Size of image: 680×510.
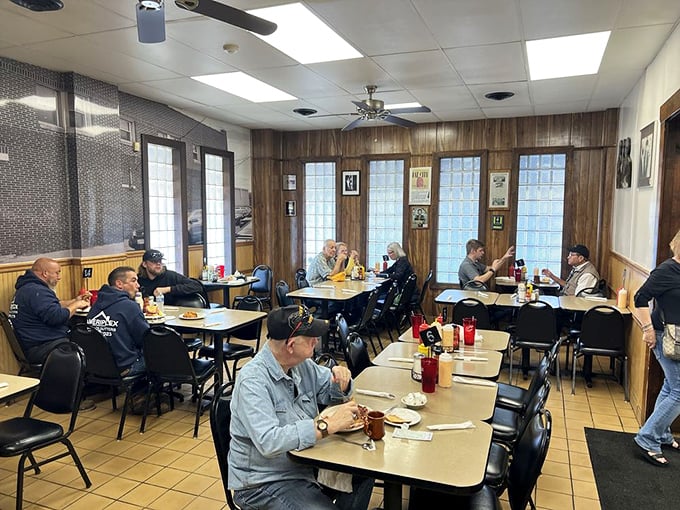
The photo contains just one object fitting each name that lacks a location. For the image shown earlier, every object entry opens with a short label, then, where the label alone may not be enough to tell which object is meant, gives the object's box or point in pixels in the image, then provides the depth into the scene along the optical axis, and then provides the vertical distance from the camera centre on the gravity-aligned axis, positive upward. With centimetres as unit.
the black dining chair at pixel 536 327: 448 -103
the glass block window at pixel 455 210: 725 +11
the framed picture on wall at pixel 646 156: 415 +56
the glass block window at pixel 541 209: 684 +12
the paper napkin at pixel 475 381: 248 -85
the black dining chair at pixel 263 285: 721 -102
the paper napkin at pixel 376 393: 230 -85
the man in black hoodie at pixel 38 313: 387 -78
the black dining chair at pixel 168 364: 344 -108
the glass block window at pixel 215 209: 703 +11
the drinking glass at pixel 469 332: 324 -77
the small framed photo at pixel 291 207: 820 +17
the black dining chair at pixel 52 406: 257 -110
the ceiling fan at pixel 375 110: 500 +114
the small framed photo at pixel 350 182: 787 +57
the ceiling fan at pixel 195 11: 246 +106
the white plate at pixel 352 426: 187 -81
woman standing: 301 -77
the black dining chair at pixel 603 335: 428 -105
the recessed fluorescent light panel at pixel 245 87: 488 +142
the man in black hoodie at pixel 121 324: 358 -80
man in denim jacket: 176 -78
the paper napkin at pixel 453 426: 195 -84
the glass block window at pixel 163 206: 600 +13
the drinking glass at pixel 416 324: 332 -73
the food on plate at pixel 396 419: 199 -83
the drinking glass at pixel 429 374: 236 -77
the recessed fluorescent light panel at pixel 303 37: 328 +139
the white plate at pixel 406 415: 199 -84
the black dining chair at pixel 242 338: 423 -117
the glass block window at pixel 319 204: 809 +22
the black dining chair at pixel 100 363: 350 -108
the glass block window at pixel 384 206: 770 +18
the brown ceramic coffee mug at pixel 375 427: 183 -80
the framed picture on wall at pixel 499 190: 702 +40
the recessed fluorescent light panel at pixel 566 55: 378 +140
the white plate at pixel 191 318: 414 -87
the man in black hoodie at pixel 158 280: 494 -67
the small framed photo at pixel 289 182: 817 +59
